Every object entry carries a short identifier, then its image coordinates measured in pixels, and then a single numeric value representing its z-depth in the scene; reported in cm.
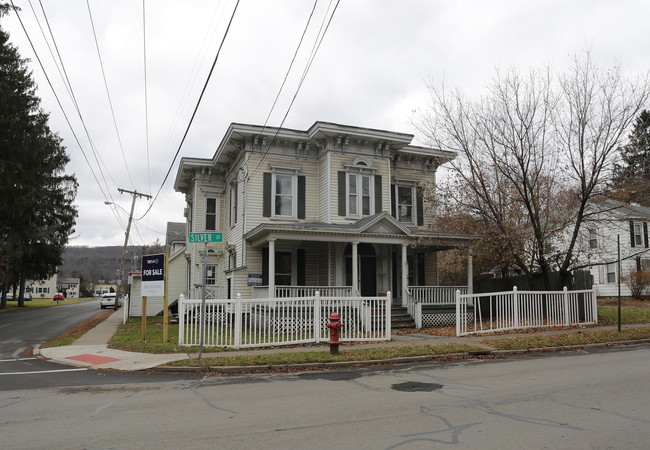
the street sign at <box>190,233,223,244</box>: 1128
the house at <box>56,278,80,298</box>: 13088
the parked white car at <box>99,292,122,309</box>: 5066
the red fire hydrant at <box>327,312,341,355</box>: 1159
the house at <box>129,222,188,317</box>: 2895
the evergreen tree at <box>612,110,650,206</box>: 1805
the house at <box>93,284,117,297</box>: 17250
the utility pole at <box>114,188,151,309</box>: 3578
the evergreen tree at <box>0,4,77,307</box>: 2584
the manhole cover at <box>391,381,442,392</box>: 798
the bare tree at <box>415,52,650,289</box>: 1817
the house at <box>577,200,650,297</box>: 3232
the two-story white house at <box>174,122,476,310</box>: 1928
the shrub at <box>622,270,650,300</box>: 2773
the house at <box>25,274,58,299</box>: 11906
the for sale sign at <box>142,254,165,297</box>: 1384
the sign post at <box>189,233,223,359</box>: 1097
